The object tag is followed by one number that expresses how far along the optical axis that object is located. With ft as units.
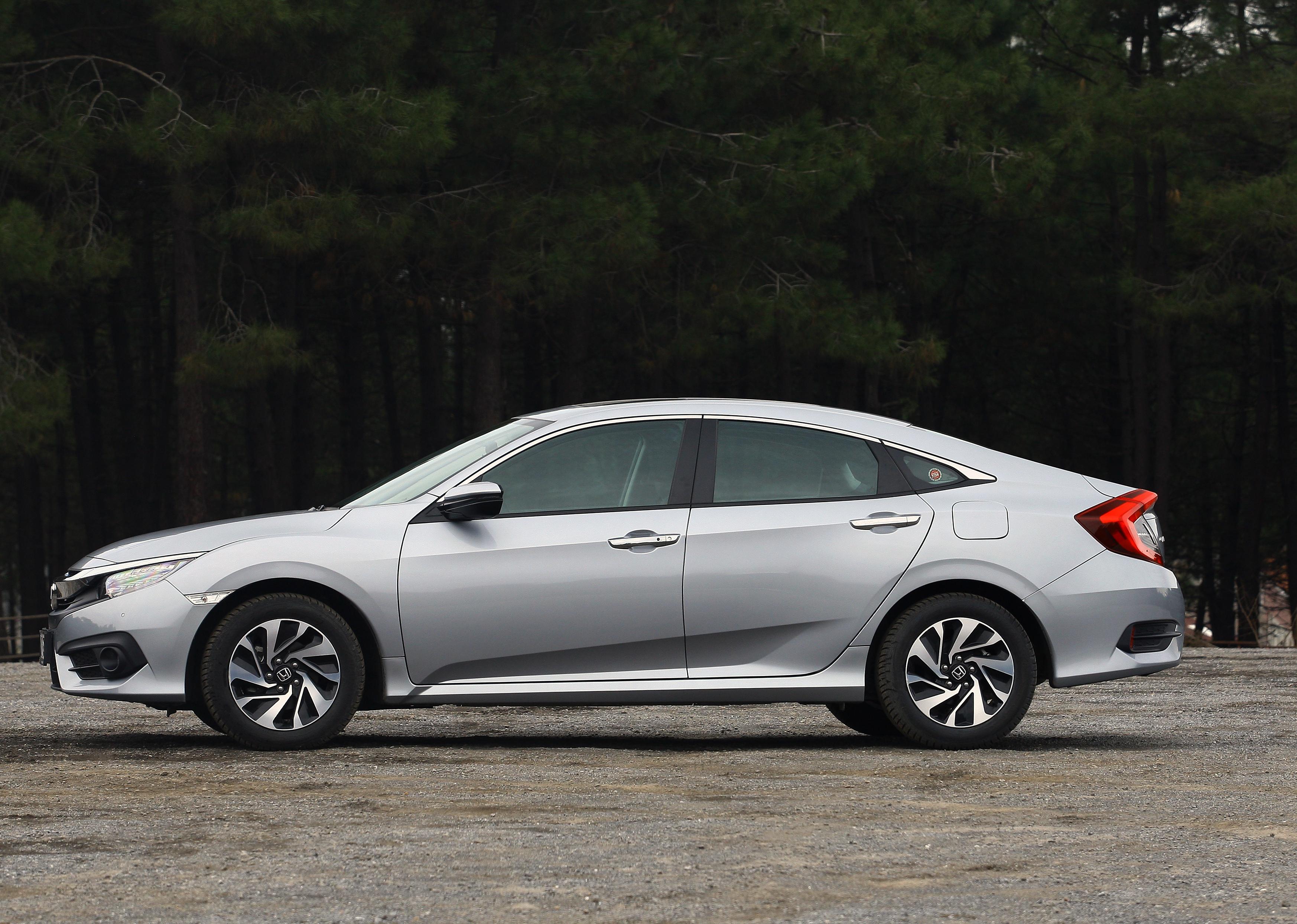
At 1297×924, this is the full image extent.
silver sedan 54.34
